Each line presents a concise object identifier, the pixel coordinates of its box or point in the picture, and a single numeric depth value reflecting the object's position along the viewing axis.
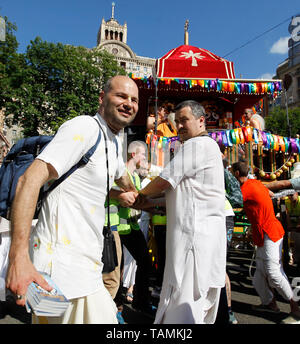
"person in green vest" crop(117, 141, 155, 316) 3.46
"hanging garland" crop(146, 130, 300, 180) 6.76
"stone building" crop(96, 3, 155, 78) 76.81
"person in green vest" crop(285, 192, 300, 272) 6.25
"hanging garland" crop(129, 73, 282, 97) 7.11
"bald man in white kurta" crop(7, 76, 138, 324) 1.21
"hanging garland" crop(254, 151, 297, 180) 7.30
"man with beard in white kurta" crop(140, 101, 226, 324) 1.92
